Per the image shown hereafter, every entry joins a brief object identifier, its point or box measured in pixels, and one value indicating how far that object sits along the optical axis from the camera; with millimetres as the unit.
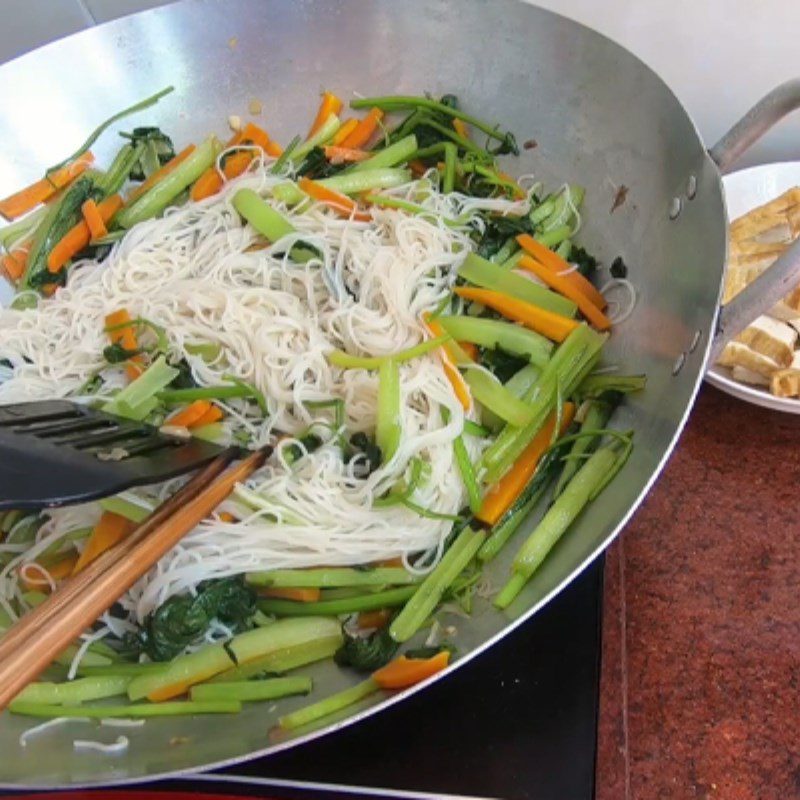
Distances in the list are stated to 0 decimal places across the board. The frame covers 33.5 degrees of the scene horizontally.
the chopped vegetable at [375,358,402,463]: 501
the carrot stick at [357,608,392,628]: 477
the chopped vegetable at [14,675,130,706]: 460
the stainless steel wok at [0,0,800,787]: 445
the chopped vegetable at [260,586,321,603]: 481
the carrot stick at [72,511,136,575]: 488
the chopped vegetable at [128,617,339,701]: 461
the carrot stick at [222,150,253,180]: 625
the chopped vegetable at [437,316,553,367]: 524
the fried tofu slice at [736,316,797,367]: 529
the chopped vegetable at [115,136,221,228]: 619
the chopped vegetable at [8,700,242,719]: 456
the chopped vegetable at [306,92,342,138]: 635
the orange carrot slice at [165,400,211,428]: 516
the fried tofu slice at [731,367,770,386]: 536
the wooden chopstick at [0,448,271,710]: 382
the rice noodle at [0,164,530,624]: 490
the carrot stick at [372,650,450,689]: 431
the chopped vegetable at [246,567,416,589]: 480
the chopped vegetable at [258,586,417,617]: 475
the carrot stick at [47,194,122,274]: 604
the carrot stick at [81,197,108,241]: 609
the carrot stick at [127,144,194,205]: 626
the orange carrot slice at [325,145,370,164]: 624
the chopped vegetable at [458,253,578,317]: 539
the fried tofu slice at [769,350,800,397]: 525
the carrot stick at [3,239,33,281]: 615
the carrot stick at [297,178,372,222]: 592
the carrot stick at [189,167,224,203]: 623
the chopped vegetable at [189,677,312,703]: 456
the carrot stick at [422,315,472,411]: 515
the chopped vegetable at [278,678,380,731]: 440
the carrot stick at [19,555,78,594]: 492
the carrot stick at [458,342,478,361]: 536
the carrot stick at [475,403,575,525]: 491
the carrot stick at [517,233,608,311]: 545
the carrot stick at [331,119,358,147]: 631
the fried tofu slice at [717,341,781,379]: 530
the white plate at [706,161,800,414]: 604
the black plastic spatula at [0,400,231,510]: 431
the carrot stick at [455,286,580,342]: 526
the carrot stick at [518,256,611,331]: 537
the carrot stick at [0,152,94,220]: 624
